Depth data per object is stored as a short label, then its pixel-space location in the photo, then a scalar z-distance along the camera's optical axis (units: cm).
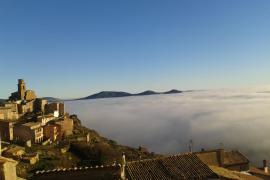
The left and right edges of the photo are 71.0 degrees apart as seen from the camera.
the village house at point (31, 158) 3200
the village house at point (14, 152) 3244
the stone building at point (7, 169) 1154
